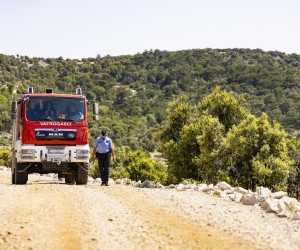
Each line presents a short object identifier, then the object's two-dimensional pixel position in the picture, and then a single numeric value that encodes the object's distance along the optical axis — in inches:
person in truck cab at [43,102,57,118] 736.3
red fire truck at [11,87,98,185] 729.6
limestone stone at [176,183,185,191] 690.8
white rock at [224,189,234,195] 618.4
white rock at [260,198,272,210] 455.9
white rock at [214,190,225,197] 600.6
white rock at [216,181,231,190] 666.2
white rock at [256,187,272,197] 555.6
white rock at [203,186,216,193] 650.8
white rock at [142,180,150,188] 790.2
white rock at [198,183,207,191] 663.6
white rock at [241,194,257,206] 504.4
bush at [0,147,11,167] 2772.1
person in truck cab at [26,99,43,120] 730.8
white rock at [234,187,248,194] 606.5
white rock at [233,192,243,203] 538.8
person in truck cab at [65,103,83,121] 741.9
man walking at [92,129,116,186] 748.6
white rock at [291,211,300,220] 403.9
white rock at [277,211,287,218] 416.5
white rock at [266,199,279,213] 437.1
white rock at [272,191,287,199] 537.5
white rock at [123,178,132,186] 885.1
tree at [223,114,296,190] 1393.9
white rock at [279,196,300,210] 464.1
